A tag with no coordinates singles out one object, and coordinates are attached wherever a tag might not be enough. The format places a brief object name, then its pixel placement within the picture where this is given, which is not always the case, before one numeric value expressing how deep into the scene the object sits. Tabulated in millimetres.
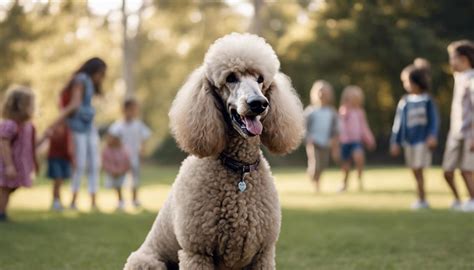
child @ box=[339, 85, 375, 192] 13719
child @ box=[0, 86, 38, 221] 8156
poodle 3580
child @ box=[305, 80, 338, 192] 12867
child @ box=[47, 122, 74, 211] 9906
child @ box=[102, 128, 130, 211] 10648
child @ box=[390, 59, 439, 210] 9281
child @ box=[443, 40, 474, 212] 8586
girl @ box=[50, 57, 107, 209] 9242
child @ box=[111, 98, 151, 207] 10953
